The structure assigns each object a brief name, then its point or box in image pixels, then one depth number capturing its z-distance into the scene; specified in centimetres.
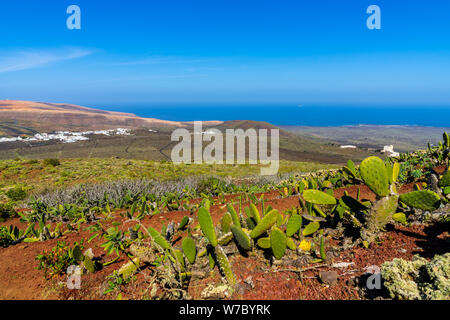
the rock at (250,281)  239
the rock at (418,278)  183
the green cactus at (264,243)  278
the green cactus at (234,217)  320
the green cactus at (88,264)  284
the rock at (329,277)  230
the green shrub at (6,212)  580
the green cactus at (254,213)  326
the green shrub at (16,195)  890
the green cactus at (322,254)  255
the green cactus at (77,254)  292
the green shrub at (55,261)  281
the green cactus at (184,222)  382
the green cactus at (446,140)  580
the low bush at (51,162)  1617
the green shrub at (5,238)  377
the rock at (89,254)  306
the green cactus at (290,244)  279
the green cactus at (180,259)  260
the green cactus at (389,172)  269
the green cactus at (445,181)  298
